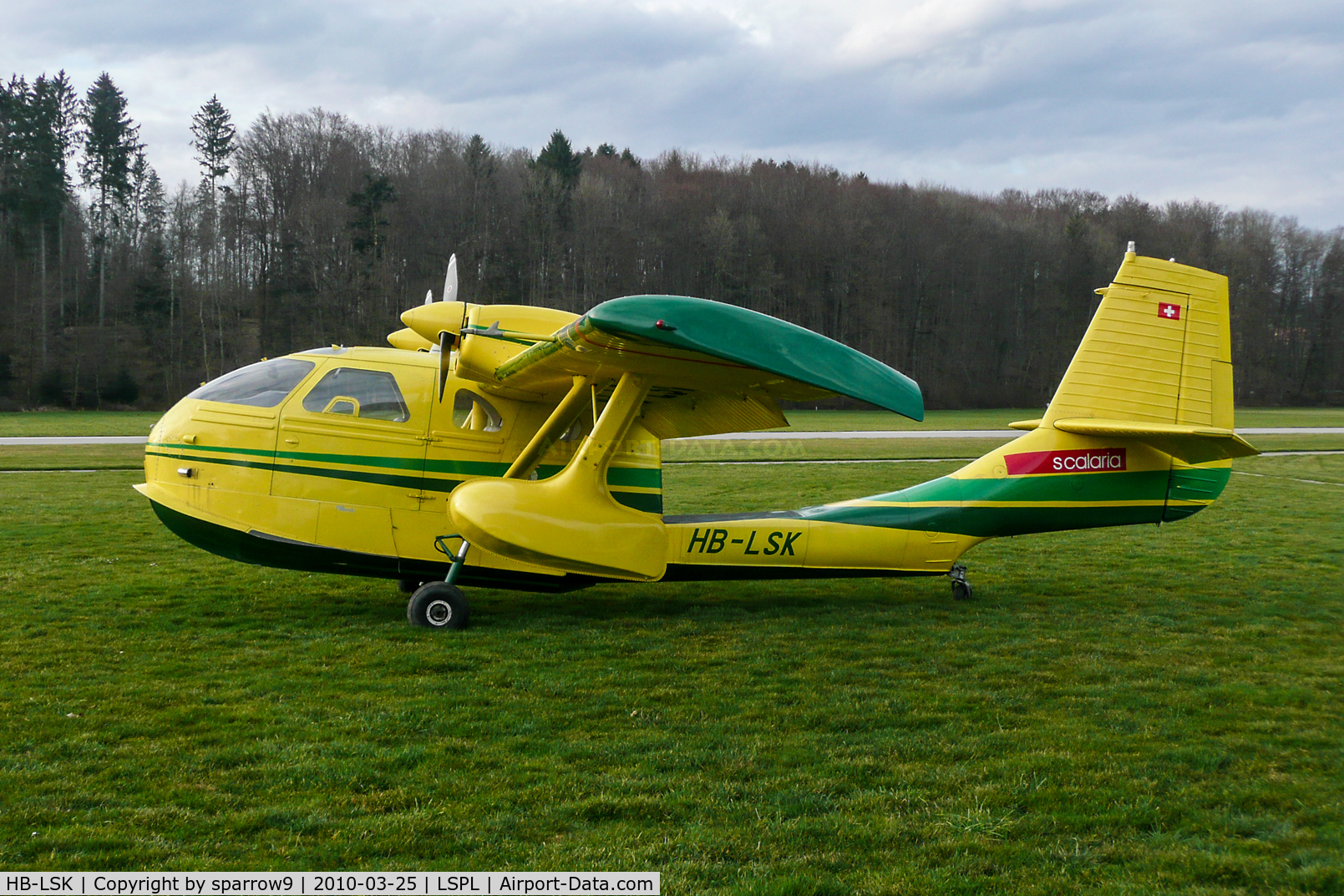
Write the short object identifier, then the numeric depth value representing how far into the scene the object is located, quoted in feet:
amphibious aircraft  25.29
